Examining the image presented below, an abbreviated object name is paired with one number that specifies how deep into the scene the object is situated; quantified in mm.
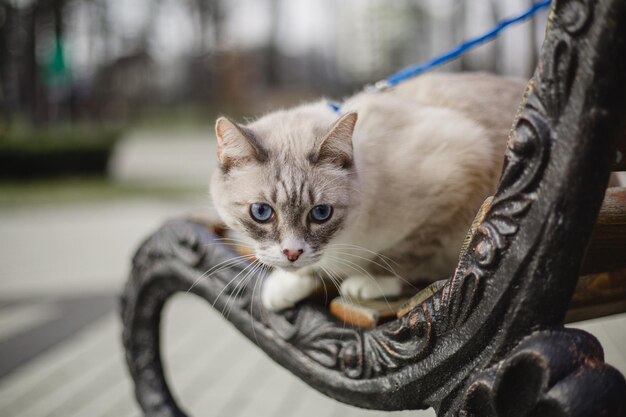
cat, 412
